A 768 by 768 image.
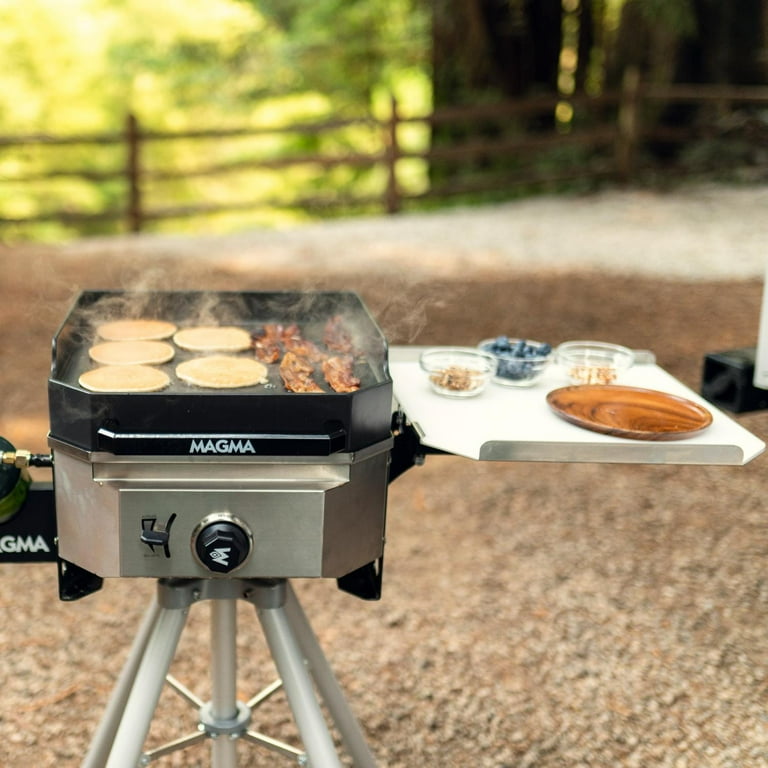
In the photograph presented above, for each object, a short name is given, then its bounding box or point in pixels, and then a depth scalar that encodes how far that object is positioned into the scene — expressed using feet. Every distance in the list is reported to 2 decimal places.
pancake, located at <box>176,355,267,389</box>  6.00
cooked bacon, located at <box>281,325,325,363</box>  6.67
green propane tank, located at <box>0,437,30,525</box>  5.69
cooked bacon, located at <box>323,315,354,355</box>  6.86
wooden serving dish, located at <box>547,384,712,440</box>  5.78
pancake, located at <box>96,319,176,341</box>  6.95
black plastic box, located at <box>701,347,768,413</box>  7.50
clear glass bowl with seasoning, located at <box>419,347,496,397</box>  6.60
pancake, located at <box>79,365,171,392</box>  5.74
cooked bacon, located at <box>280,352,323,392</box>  5.87
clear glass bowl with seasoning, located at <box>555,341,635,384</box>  7.04
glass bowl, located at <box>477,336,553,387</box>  6.96
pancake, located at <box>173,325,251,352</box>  6.89
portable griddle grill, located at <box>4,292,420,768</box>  5.09
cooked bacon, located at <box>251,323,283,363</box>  6.69
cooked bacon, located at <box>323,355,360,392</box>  5.82
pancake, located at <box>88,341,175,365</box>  6.41
